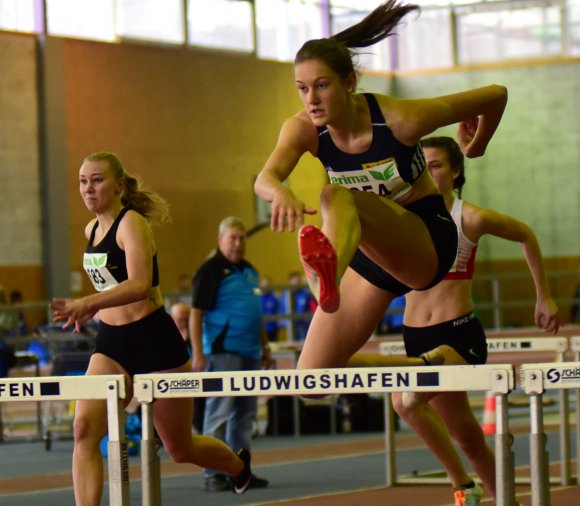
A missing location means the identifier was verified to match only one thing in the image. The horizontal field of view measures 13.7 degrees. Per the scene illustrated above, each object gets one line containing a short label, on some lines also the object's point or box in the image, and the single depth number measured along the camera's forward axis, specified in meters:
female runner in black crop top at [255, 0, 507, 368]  8.21
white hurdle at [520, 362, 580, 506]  7.69
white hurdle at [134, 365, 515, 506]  7.71
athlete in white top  10.66
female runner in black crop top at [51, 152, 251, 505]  9.84
